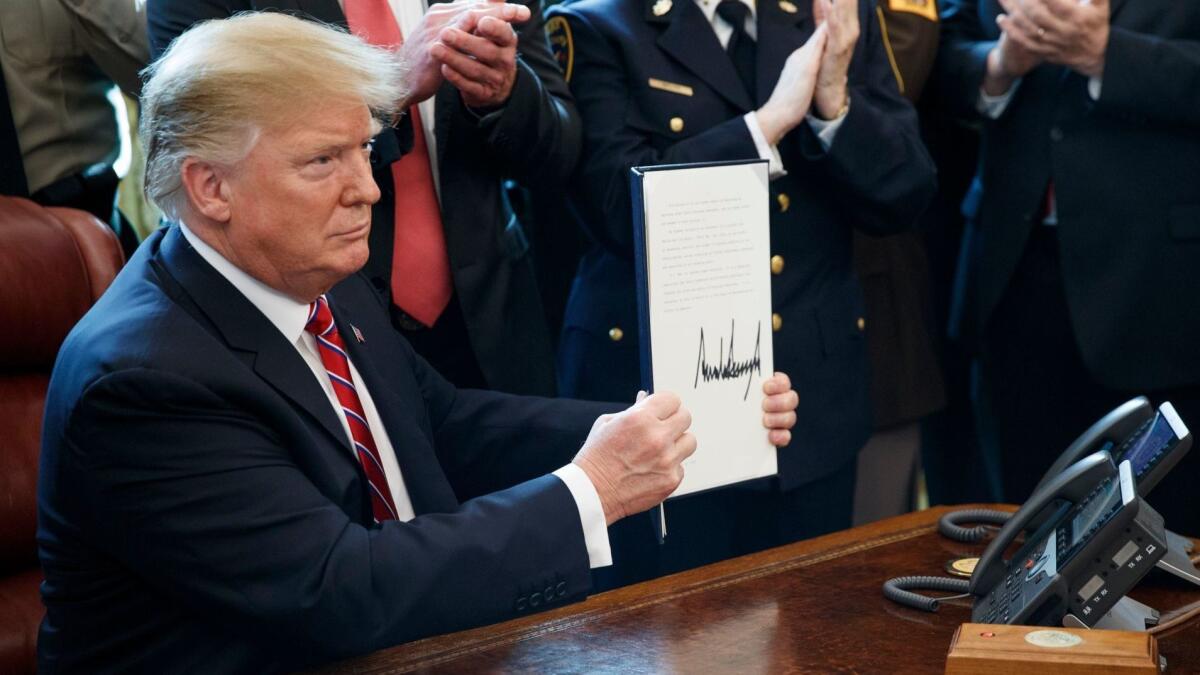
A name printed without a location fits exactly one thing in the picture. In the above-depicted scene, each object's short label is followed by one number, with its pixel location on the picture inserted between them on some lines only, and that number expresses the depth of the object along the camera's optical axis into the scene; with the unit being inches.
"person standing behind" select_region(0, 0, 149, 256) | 102.1
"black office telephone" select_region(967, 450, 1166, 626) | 66.5
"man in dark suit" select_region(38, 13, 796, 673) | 65.4
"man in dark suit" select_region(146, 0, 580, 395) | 95.3
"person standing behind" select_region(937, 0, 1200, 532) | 118.1
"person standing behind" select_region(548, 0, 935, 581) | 102.8
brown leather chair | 87.8
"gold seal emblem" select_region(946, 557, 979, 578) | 79.7
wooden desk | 68.0
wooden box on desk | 60.5
